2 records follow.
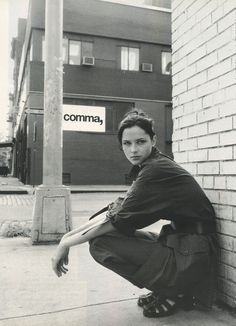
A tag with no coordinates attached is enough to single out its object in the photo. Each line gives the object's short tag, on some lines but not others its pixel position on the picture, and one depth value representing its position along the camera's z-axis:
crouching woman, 2.67
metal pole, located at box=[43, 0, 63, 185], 6.01
